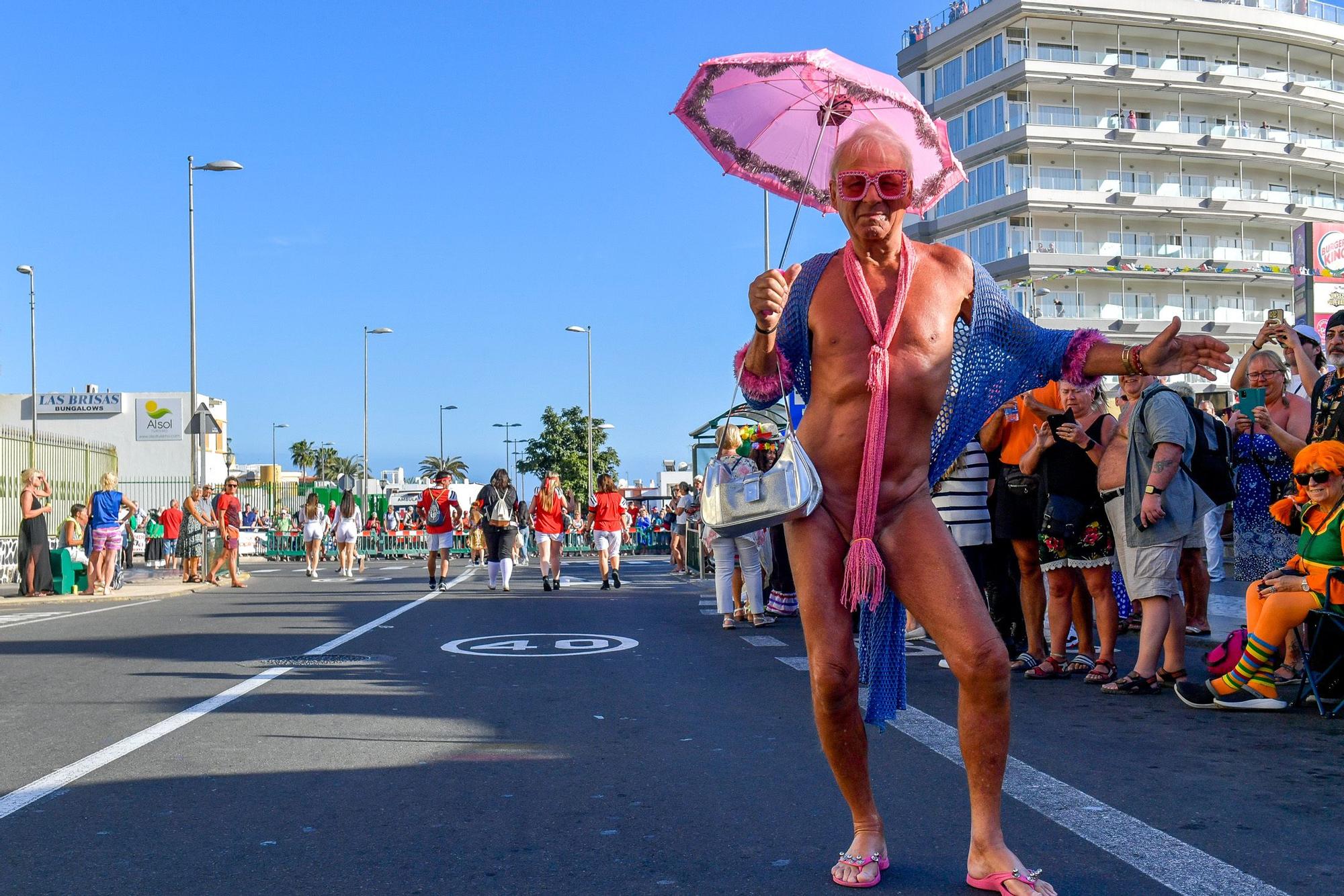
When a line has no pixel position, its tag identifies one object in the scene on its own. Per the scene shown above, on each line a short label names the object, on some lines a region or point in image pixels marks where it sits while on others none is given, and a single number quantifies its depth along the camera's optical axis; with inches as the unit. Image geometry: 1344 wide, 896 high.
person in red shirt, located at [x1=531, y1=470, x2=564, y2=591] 783.7
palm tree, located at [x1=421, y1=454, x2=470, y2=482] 4990.2
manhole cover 373.7
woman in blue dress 347.3
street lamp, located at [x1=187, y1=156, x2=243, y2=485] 1184.8
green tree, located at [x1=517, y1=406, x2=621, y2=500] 2982.3
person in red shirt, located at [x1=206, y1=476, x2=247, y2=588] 880.3
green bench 781.3
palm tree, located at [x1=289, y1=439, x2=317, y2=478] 4886.8
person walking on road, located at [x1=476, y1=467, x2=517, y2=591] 767.1
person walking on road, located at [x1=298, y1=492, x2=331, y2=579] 1006.4
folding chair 256.1
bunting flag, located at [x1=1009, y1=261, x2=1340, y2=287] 2139.5
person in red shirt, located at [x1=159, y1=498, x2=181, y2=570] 1296.8
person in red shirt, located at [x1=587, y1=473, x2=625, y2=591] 799.7
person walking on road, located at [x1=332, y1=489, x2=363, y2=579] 986.7
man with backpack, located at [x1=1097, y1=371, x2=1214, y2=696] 289.1
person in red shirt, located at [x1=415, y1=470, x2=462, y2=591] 812.0
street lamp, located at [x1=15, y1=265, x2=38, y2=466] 1708.9
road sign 1000.2
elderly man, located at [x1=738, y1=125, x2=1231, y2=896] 140.9
